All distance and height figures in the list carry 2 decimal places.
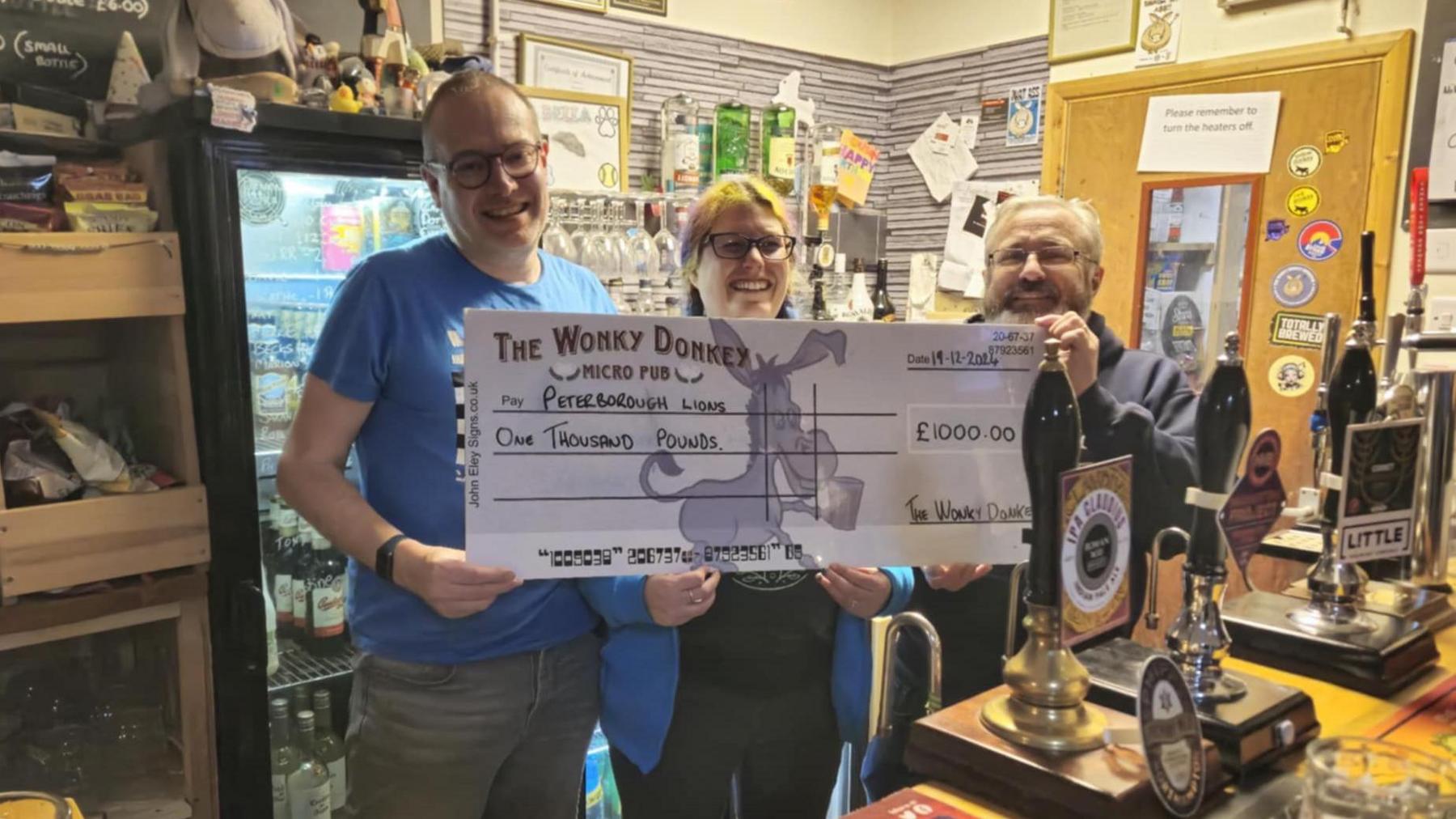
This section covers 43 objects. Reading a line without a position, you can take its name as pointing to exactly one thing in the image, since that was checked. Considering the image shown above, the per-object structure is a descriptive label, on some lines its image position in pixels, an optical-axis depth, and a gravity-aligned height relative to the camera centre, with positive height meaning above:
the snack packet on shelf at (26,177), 1.96 +0.23
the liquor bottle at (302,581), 2.53 -0.76
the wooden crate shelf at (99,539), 1.90 -0.52
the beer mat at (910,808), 0.94 -0.51
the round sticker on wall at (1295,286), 2.98 +0.08
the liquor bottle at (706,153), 3.41 +0.53
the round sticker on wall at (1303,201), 2.97 +0.35
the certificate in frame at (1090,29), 3.33 +1.00
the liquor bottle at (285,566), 2.48 -0.72
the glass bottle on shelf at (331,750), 2.47 -1.21
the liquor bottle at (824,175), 3.68 +0.50
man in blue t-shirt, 1.54 -0.33
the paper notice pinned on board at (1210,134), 3.05 +0.59
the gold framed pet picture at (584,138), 3.07 +0.54
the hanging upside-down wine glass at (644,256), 2.89 +0.13
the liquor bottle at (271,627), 2.35 -0.86
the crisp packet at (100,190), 2.00 +0.21
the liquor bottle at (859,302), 3.57 +0.01
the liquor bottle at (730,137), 3.40 +0.59
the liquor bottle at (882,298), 3.46 +0.02
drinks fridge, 2.03 -0.17
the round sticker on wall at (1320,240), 2.93 +0.22
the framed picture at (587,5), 3.16 +0.98
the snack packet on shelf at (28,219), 1.93 +0.14
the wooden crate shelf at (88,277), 1.88 +0.03
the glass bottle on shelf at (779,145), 3.49 +0.58
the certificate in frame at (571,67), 3.08 +0.77
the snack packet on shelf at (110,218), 1.98 +0.15
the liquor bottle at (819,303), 3.37 +0.00
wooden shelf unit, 1.90 -0.20
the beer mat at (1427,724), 1.09 -0.49
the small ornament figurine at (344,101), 2.14 +0.43
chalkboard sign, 2.13 +0.58
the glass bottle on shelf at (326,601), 2.52 -0.81
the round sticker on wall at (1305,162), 2.96 +0.47
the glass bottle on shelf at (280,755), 2.40 -1.17
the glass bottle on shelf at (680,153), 3.30 +0.51
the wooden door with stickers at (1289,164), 2.83 +0.47
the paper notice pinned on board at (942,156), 3.89 +0.62
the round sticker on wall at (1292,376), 3.00 -0.21
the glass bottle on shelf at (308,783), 2.43 -1.26
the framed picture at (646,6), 3.31 +1.03
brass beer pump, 0.94 -0.32
